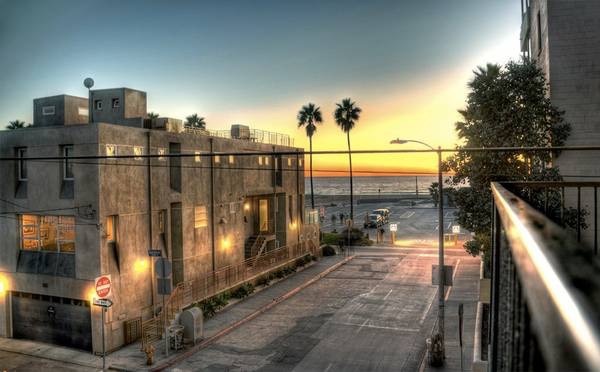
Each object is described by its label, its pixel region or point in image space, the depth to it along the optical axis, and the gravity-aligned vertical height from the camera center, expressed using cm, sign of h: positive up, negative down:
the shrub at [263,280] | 3130 -658
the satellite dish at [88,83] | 2500 +519
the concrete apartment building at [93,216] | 2069 -159
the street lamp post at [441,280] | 1778 -395
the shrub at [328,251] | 4322 -649
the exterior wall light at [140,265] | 2218 -390
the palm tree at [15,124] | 4694 +583
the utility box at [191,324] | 2030 -606
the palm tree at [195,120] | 6135 +778
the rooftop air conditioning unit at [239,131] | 3475 +355
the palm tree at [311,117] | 6338 +822
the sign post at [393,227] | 4841 -495
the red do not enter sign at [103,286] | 1660 -363
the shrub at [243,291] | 2802 -653
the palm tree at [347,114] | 6400 +858
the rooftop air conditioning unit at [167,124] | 2608 +312
